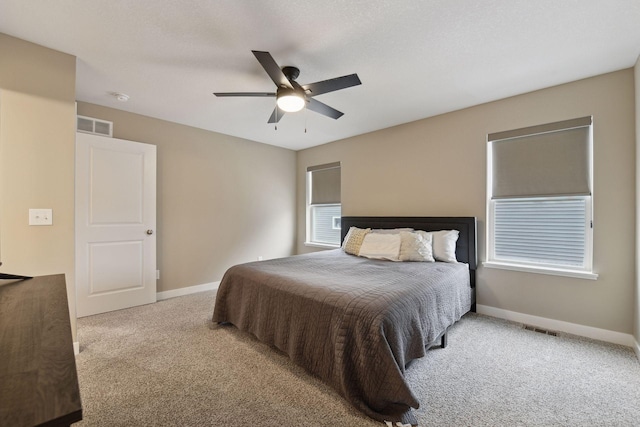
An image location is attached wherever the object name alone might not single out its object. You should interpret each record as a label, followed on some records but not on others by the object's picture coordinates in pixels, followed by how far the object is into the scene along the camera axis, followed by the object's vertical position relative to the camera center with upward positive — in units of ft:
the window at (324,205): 15.98 +0.49
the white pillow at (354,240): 11.84 -1.17
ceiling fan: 6.48 +3.26
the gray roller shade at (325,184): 15.87 +1.75
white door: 10.09 -0.41
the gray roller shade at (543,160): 8.68 +1.80
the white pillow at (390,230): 11.71 -0.74
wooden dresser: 1.58 -1.14
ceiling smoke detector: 9.80 +4.18
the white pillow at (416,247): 10.07 -1.25
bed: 5.28 -2.38
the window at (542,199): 8.70 +0.50
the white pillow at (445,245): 10.13 -1.18
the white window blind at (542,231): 8.86 -0.58
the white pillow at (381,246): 10.48 -1.30
